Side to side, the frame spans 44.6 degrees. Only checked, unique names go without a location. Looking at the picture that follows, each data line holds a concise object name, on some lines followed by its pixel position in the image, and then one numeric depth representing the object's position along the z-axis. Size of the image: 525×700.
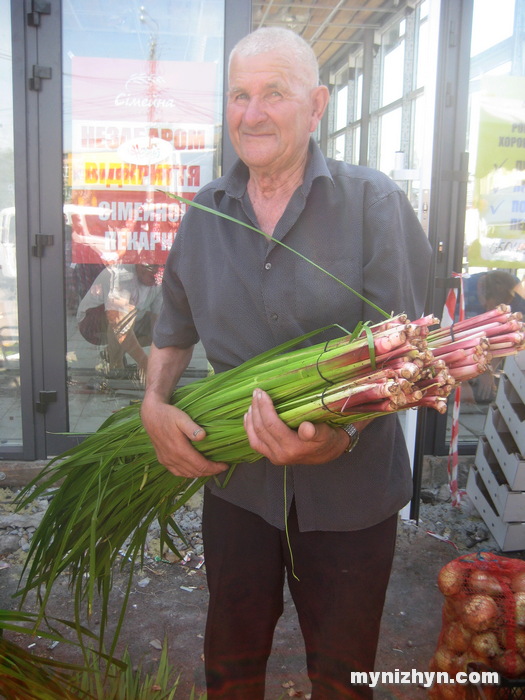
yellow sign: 4.02
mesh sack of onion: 2.11
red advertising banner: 3.91
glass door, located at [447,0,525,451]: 3.97
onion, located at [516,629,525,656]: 2.11
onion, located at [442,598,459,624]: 2.31
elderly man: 1.62
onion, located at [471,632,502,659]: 2.12
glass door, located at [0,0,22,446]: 3.86
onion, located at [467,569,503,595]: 2.25
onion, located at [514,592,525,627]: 2.14
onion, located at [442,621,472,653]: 2.21
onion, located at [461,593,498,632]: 2.17
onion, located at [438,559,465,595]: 2.32
